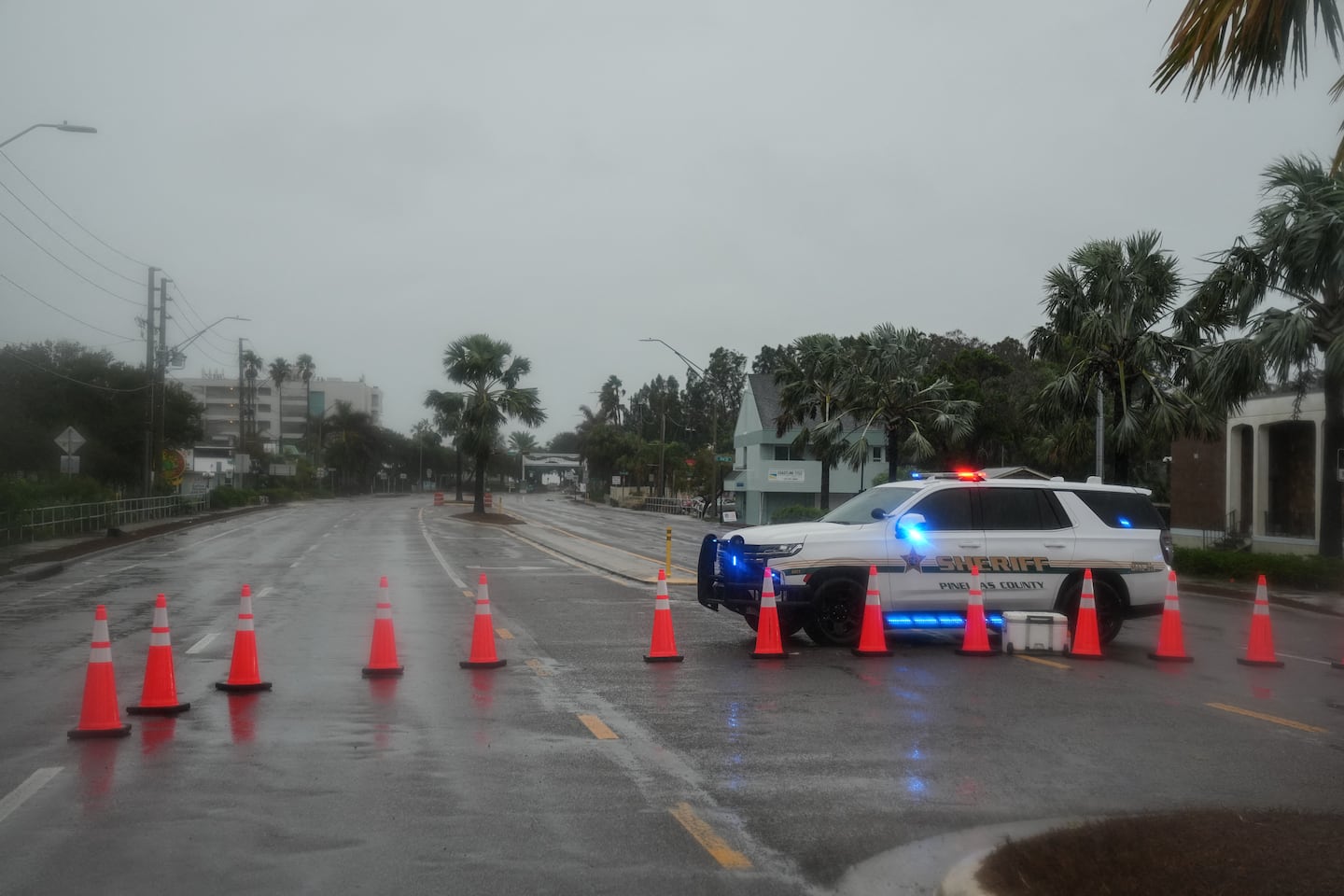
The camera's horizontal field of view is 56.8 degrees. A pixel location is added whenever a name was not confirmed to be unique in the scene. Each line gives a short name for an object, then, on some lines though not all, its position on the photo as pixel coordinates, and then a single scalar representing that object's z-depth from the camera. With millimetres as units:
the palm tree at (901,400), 42031
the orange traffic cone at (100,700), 8906
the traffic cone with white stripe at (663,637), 12789
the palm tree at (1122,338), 31156
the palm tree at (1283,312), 25188
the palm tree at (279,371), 154738
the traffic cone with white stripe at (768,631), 13047
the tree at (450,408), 66062
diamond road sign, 37875
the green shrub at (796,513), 50875
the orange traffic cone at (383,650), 11875
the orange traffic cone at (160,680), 9763
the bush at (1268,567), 25219
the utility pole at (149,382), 47688
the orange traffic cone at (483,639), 12414
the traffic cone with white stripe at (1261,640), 13383
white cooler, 13766
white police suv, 13875
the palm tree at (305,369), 163912
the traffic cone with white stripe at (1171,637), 13469
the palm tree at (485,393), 65000
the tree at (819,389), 44750
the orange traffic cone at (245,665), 10914
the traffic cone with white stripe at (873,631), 13312
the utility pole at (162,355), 50531
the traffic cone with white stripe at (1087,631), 13625
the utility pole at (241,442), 79000
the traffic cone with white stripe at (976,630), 13609
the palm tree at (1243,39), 5512
